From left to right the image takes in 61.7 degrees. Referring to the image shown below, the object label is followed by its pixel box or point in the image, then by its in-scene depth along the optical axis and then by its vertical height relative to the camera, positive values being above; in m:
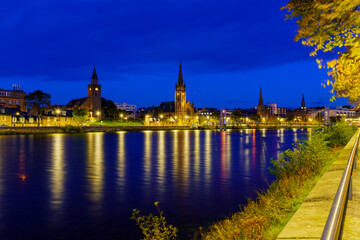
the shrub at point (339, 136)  28.65 -1.20
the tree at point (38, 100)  115.94 +10.63
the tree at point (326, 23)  7.26 +2.59
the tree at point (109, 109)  165.25 +9.61
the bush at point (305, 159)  15.61 -1.89
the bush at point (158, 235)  8.96 -3.33
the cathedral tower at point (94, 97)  164.25 +16.25
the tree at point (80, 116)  119.56 +4.35
